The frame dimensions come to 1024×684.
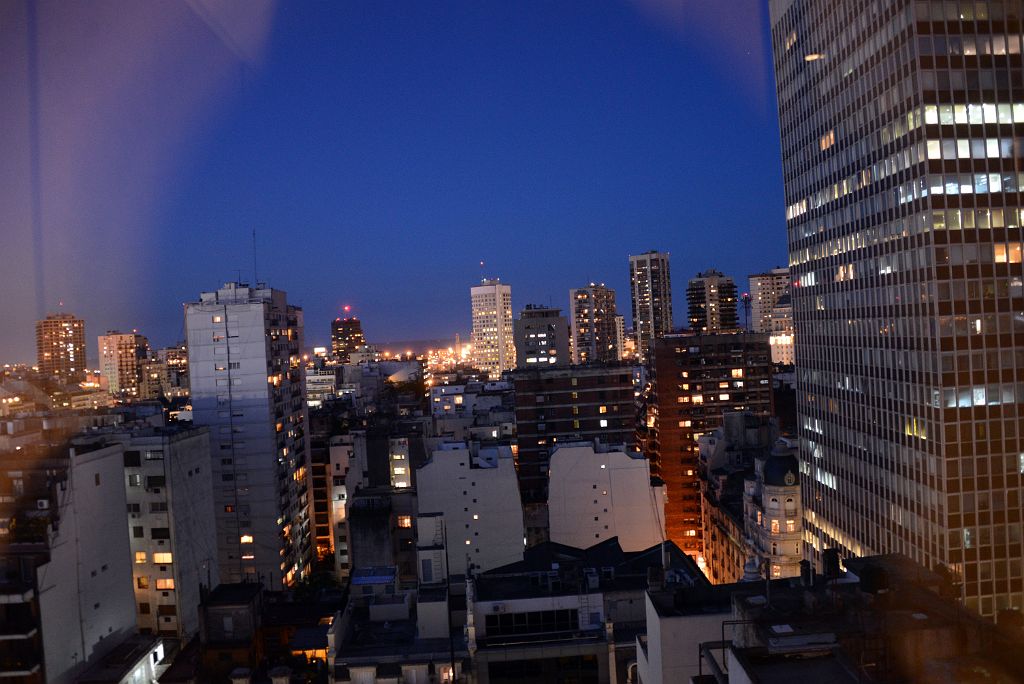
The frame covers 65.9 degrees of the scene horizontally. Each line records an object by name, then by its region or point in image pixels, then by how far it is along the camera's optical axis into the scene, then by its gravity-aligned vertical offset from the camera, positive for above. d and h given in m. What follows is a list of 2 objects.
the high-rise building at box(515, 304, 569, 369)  157.75 +0.39
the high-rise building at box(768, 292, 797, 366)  189.40 -5.44
